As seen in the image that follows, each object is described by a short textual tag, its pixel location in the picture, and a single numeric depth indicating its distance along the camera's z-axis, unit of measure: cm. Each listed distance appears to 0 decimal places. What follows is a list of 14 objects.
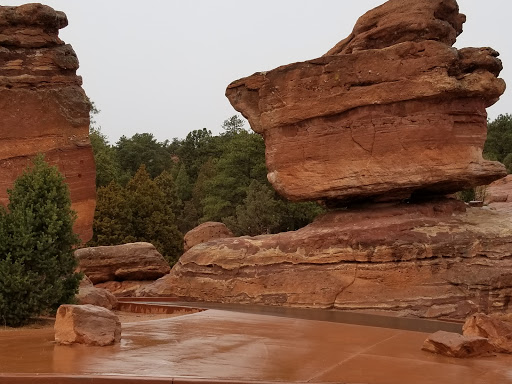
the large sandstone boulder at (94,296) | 1266
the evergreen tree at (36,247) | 927
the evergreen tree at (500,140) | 4640
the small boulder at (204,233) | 2361
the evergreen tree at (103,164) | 3787
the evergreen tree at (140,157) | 5484
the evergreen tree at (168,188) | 3719
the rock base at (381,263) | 1305
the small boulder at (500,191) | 2567
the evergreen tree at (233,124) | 5866
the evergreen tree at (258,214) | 3028
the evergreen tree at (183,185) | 4603
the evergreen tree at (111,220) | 2712
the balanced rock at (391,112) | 1446
